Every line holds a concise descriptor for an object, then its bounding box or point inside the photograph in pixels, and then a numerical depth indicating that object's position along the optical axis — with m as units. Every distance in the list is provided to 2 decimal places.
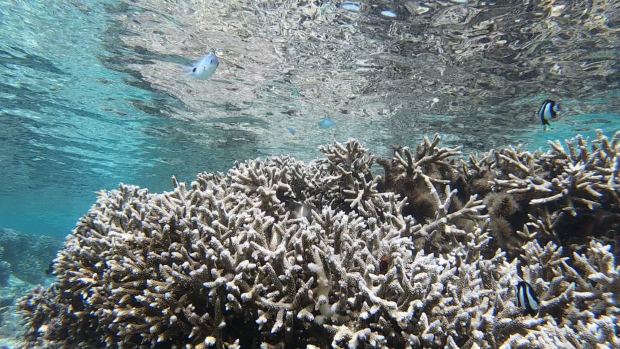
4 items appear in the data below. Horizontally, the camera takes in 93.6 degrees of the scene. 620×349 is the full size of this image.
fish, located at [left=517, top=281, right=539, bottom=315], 2.57
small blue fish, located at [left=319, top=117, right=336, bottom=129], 11.53
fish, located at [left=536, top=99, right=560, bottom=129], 4.94
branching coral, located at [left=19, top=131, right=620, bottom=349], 2.36
